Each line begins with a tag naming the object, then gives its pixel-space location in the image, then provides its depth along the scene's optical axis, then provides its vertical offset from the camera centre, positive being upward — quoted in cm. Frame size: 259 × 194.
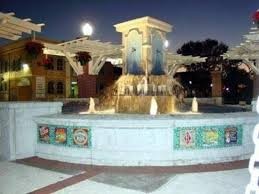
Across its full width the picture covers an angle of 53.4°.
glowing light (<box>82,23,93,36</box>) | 933 +243
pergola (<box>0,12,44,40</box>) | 717 +210
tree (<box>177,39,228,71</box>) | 4450 +822
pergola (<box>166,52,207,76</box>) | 2170 +315
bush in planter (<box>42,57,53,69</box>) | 1398 +183
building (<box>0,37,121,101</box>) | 3326 +240
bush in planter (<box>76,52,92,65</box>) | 1385 +206
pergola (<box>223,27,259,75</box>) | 1316 +297
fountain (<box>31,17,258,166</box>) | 641 -114
